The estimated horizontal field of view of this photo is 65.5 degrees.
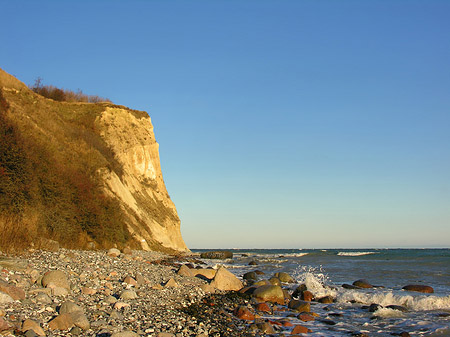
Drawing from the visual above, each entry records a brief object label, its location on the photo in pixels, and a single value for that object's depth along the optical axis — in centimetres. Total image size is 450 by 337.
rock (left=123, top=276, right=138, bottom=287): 1162
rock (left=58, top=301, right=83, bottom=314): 725
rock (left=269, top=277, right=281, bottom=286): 1863
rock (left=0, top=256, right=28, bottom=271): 979
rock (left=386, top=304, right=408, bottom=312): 1303
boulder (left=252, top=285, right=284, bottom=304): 1371
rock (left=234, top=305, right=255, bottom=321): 1045
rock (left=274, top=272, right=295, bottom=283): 2055
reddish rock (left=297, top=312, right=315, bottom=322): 1122
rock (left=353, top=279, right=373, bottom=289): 1855
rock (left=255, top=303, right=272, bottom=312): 1202
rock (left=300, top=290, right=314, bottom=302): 1525
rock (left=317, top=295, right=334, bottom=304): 1459
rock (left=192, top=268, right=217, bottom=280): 1727
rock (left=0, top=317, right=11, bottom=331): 595
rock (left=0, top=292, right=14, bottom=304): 719
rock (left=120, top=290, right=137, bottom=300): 986
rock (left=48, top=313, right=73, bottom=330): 666
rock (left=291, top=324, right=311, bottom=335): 959
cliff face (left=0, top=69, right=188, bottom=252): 1739
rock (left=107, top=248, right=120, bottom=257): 1850
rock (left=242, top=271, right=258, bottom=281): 2095
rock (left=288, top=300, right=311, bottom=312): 1259
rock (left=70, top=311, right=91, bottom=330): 683
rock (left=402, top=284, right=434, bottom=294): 1699
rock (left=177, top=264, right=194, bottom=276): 1671
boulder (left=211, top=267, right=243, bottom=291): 1508
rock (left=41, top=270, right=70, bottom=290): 909
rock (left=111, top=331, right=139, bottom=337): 643
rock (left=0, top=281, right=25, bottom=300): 752
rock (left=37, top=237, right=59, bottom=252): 1493
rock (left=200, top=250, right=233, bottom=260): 4716
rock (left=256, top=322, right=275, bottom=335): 923
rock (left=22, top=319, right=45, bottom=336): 615
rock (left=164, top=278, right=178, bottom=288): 1287
